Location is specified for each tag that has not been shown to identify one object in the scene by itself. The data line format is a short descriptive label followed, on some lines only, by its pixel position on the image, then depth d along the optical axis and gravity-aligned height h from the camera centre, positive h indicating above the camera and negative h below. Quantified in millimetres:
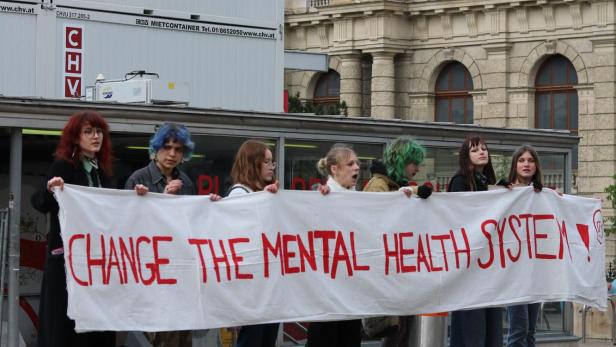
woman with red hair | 9820 -215
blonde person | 11188 -111
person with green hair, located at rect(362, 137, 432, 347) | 11680 -37
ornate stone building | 43469 +3392
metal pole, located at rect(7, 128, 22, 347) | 11523 -436
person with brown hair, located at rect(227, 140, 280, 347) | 10719 -30
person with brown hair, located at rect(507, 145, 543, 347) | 12414 -74
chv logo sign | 17453 +1240
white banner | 10188 -568
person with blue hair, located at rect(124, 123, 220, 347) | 10422 +32
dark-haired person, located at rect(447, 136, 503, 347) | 11930 -1031
